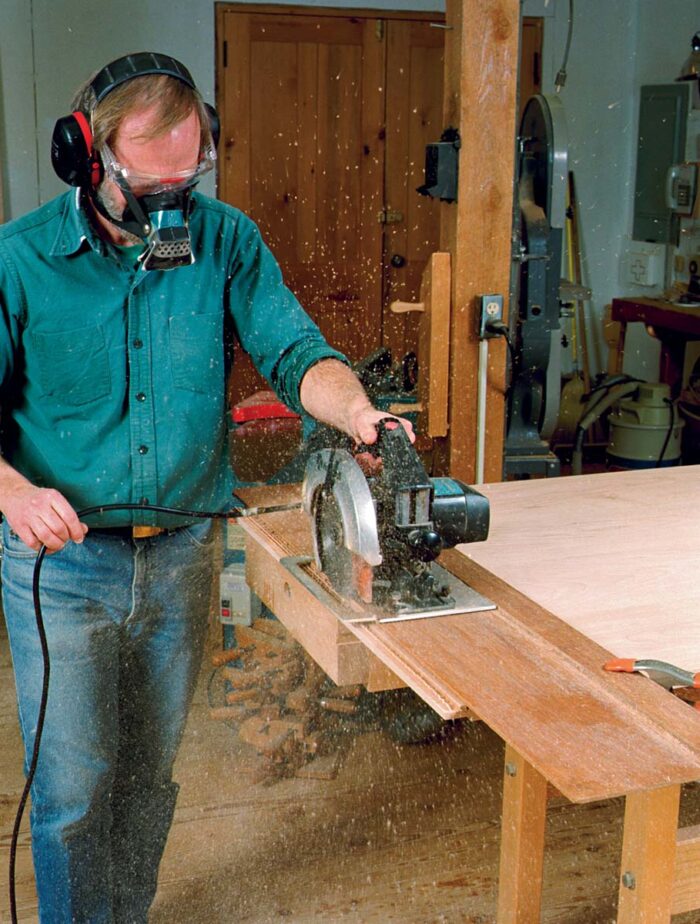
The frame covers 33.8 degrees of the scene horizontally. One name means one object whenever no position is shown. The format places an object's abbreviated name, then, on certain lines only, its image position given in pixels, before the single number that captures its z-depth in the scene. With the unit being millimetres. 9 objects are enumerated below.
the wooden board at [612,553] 1590
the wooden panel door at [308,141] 5332
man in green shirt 1774
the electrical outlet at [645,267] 5984
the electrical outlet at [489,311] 2977
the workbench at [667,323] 5117
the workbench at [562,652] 1275
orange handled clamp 1395
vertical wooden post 2824
